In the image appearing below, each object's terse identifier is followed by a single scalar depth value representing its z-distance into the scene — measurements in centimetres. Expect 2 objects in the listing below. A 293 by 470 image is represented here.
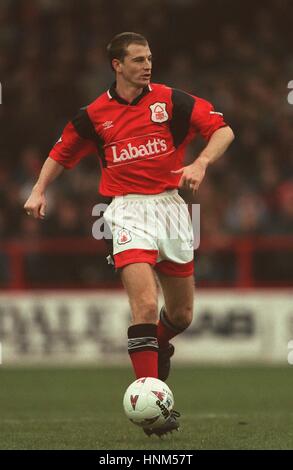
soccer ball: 1375
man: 1502
